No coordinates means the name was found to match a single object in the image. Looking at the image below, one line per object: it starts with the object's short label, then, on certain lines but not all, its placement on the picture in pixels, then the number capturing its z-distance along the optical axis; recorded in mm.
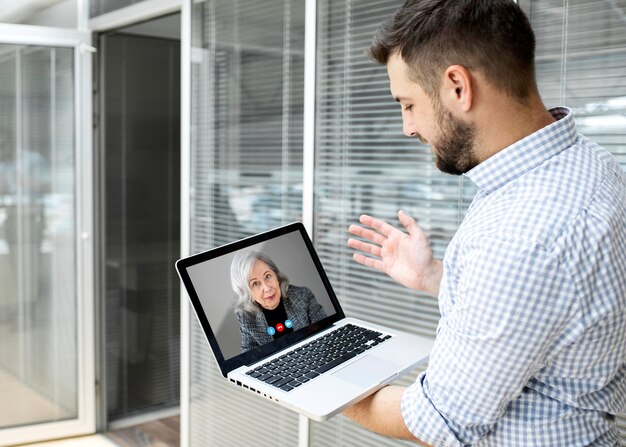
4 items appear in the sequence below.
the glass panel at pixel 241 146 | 2359
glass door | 3398
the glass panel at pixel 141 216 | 3512
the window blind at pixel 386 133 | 1521
